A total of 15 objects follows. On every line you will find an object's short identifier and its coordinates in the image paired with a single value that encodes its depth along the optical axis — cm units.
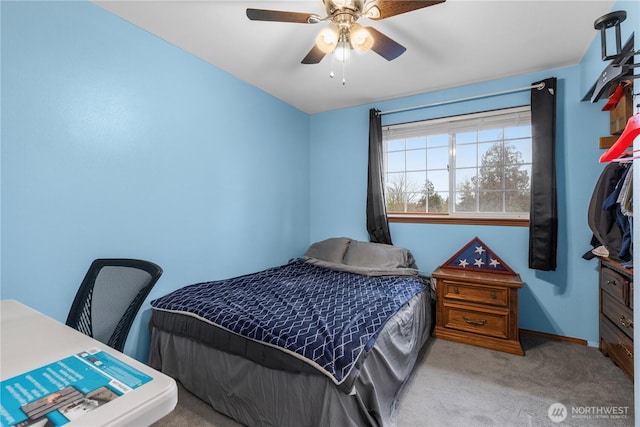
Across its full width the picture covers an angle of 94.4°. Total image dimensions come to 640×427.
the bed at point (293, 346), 144
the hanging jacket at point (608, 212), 198
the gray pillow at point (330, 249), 332
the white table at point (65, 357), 62
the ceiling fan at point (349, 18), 152
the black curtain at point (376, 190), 336
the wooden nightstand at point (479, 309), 244
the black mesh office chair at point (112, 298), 111
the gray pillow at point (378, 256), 304
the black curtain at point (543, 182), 258
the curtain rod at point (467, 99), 268
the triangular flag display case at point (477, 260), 277
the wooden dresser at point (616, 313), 188
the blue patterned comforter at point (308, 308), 148
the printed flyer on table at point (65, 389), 61
